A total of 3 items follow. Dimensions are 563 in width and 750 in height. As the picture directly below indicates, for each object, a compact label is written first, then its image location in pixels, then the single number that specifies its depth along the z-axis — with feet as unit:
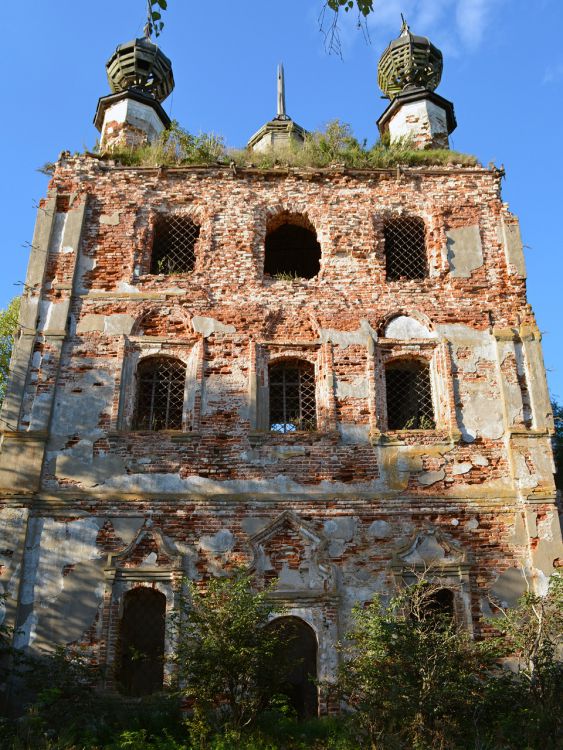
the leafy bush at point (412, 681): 27.99
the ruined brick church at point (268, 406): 37.22
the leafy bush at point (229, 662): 30.55
